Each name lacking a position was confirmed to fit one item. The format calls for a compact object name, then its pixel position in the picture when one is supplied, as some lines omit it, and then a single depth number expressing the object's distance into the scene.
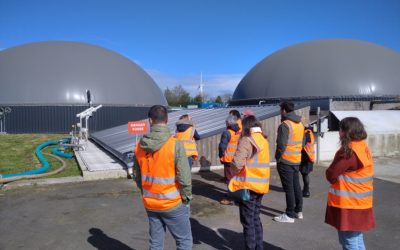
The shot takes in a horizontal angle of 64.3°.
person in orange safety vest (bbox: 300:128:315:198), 7.06
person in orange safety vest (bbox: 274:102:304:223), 5.45
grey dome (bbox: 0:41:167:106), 24.27
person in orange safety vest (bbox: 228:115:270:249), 3.92
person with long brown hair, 3.28
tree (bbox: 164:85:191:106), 75.21
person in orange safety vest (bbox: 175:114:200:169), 6.70
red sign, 9.42
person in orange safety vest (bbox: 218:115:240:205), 7.07
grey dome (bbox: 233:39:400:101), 28.03
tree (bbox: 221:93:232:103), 83.91
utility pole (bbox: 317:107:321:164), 11.78
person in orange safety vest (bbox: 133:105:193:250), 3.24
